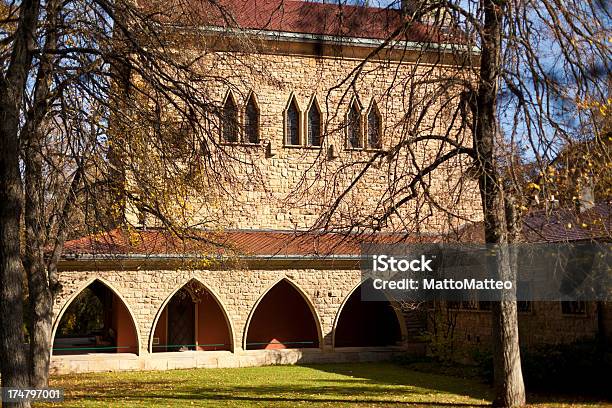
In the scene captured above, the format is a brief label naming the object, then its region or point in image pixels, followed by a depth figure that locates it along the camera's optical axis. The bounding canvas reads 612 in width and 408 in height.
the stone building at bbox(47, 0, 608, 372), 19.61
